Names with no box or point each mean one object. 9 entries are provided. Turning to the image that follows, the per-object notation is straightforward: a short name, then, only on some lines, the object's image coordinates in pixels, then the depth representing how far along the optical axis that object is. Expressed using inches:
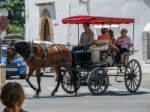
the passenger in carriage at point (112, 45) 764.0
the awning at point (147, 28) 1318.9
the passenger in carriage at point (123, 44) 771.4
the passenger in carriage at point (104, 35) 799.0
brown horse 696.4
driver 768.3
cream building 1338.6
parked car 1148.1
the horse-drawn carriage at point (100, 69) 738.8
